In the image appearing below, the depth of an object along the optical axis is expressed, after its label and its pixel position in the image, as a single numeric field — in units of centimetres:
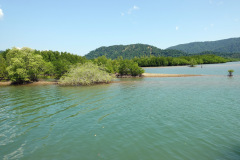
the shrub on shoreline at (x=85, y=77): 4566
